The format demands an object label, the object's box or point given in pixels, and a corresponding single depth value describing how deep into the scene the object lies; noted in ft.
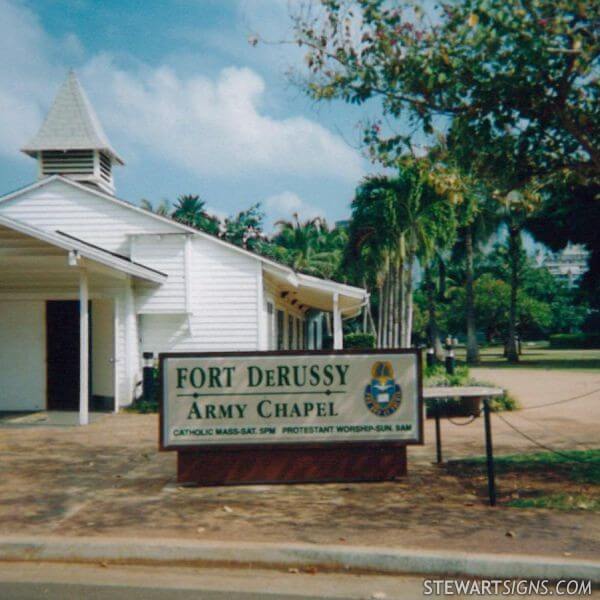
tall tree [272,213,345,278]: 188.34
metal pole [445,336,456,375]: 55.83
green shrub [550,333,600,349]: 236.22
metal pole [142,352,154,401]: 54.08
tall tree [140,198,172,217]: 190.35
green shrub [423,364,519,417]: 48.85
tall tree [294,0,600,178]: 24.84
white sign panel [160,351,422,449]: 27.30
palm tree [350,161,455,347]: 102.01
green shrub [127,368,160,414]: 52.80
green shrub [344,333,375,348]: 126.72
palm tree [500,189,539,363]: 143.13
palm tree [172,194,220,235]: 194.80
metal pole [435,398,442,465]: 31.53
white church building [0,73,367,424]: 53.26
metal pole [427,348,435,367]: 63.67
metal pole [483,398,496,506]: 23.82
